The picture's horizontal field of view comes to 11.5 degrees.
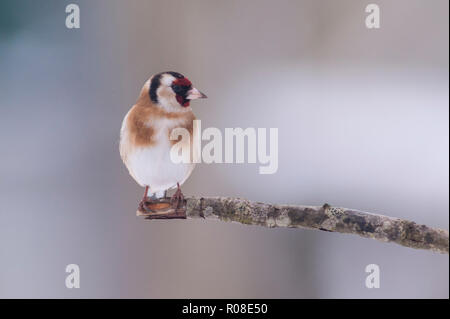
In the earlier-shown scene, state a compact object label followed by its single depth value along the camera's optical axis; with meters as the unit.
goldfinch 1.63
